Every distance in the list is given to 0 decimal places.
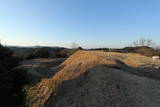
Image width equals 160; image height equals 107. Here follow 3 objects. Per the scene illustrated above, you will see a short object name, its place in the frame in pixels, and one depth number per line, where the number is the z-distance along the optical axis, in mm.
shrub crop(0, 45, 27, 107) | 5570
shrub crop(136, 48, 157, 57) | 26706
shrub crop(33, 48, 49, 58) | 27800
